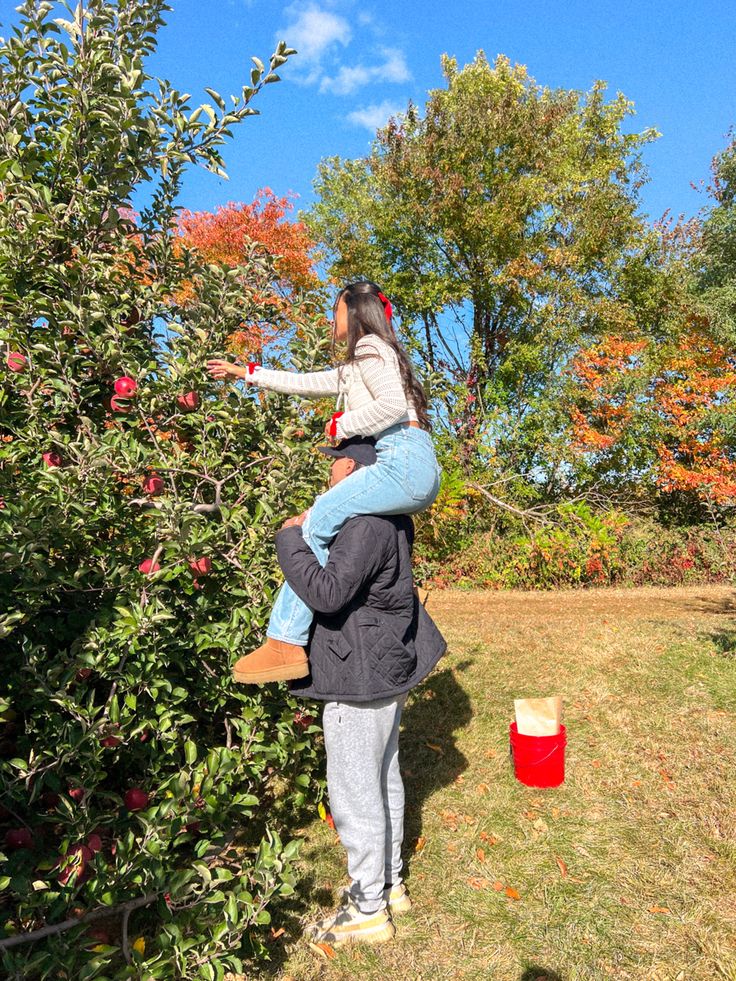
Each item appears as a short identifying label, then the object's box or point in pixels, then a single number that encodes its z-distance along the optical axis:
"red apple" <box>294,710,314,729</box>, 3.18
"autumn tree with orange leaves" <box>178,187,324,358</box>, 17.67
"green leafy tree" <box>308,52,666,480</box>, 14.38
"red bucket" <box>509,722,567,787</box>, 4.07
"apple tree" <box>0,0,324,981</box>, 2.32
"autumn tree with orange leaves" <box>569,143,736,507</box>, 13.62
